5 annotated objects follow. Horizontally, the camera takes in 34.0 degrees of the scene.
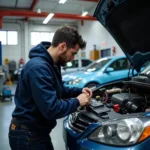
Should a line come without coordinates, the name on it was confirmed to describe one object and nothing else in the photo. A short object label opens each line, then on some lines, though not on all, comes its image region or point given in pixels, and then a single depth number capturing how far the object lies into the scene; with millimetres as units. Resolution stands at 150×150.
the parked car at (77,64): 10805
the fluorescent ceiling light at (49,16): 13608
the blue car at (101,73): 6809
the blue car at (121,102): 1557
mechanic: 1558
